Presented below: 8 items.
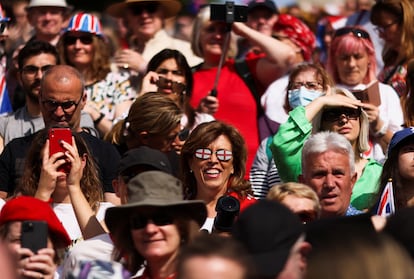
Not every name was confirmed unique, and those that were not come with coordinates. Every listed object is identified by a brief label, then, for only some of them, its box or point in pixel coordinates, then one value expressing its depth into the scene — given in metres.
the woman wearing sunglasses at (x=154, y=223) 12.56
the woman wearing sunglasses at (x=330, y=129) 16.94
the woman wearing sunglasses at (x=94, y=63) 21.14
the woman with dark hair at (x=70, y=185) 14.86
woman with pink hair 19.16
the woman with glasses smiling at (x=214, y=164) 16.33
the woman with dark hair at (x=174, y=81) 19.39
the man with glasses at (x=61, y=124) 17.00
